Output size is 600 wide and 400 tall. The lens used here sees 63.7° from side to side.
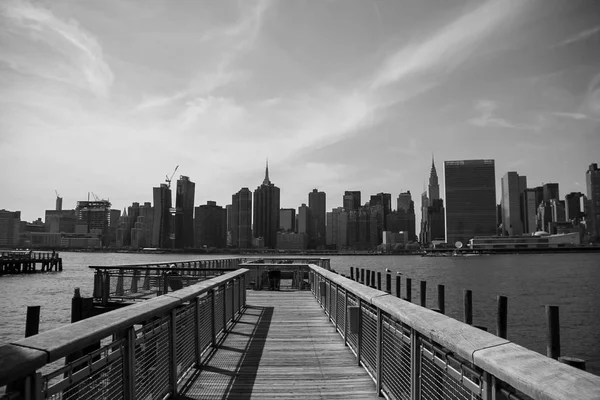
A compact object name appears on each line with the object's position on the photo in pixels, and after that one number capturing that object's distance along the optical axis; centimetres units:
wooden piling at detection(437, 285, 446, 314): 1595
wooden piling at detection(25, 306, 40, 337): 662
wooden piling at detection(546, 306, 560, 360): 954
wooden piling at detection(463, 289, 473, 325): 1464
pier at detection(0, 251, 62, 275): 7575
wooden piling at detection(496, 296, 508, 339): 1220
